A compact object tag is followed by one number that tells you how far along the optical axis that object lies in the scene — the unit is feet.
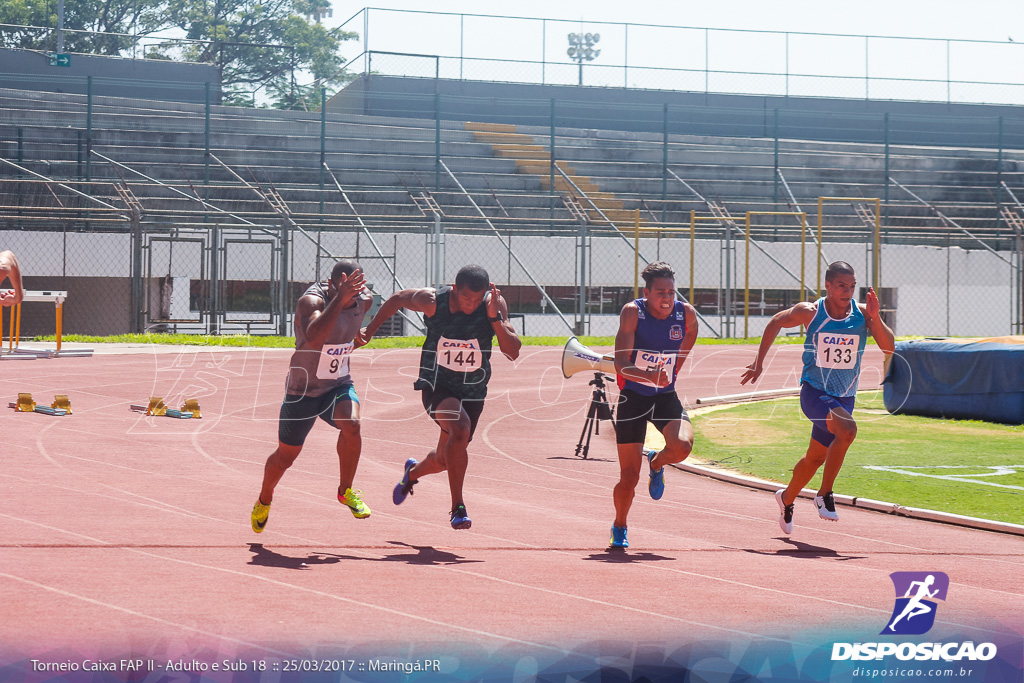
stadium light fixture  194.81
